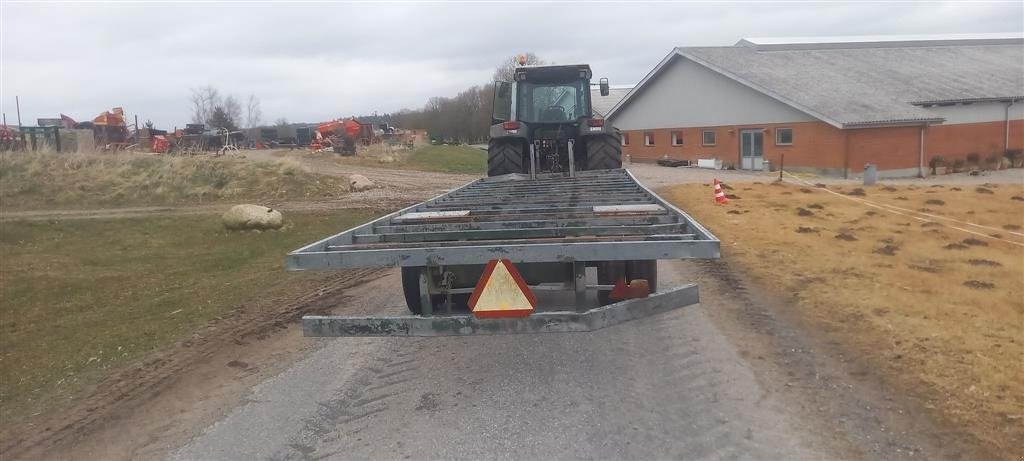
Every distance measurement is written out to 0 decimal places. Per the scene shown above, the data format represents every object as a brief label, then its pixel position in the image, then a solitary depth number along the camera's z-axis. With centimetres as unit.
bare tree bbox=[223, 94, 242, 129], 9324
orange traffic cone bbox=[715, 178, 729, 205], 1602
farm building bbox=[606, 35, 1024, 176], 2841
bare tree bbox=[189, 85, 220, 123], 8750
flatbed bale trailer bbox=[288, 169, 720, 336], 425
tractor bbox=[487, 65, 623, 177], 1179
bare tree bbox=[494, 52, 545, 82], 7625
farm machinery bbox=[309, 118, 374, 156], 3738
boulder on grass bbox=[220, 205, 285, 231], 1515
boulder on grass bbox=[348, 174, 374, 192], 2267
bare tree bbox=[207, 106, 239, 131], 6912
